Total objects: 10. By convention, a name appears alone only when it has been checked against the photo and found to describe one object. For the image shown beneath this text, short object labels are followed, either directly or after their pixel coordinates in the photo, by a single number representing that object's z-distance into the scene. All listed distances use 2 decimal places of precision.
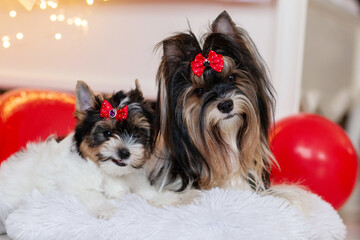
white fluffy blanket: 1.62
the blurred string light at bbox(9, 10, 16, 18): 2.34
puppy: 1.79
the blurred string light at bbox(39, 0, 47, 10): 2.21
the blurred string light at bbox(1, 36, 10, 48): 2.48
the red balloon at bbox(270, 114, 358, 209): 2.66
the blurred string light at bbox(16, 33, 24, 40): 2.49
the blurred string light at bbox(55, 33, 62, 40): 2.51
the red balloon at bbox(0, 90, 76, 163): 2.56
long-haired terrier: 1.82
